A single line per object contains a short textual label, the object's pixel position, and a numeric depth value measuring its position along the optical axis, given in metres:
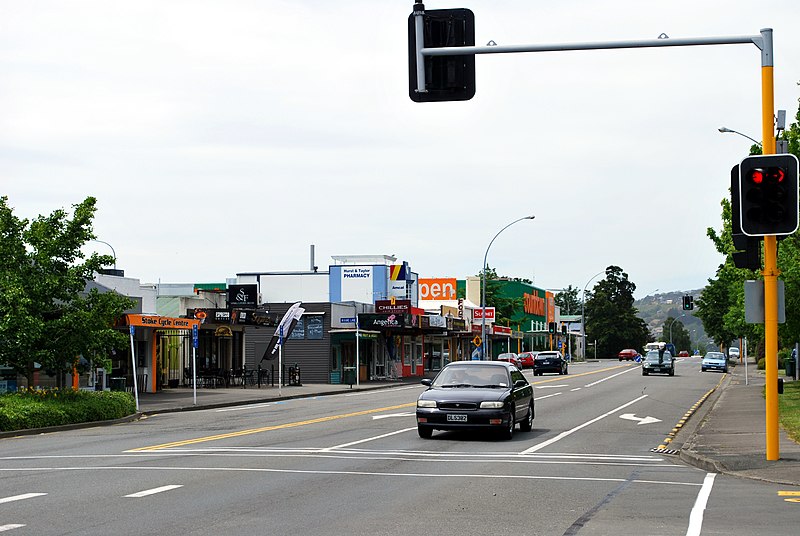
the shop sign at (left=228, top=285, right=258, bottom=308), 64.38
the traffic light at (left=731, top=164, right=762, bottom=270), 17.09
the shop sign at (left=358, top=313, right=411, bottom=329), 64.50
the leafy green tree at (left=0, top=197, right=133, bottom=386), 27.98
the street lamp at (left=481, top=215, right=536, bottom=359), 67.50
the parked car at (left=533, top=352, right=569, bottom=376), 72.06
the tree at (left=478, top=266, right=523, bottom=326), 118.81
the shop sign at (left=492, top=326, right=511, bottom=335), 98.28
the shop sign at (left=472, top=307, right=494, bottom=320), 87.88
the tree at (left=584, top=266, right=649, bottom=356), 159.12
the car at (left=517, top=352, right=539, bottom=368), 91.25
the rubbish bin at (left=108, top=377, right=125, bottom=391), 42.91
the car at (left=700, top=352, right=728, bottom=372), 77.19
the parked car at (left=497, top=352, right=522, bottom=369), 75.72
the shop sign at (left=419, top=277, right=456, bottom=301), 111.62
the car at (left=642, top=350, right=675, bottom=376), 66.88
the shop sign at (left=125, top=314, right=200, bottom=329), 41.78
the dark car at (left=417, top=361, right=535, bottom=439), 21.55
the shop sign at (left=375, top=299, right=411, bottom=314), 65.56
